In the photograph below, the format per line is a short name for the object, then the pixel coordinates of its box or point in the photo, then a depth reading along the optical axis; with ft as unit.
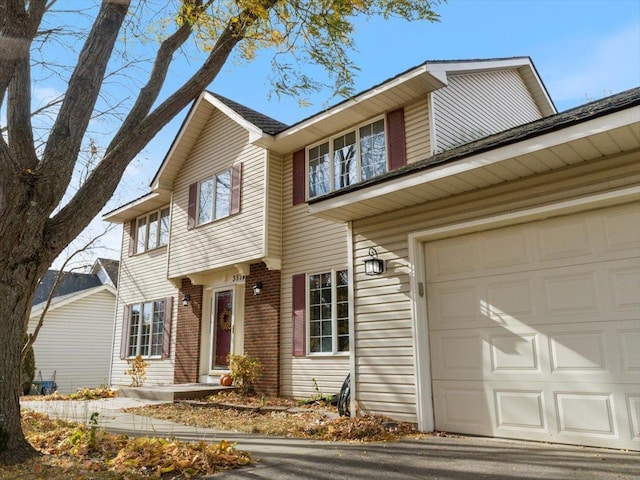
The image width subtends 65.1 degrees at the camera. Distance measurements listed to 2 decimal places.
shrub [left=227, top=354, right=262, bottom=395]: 34.53
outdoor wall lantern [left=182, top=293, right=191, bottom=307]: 42.76
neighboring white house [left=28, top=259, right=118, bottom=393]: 63.93
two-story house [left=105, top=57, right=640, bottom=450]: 15.85
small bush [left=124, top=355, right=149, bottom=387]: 44.98
